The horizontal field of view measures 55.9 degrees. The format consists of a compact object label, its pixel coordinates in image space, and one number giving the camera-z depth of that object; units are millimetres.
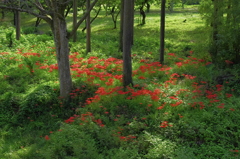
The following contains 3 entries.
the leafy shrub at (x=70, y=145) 5812
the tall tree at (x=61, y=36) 9102
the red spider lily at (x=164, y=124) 7115
